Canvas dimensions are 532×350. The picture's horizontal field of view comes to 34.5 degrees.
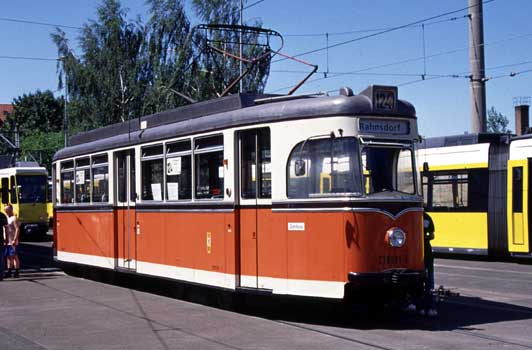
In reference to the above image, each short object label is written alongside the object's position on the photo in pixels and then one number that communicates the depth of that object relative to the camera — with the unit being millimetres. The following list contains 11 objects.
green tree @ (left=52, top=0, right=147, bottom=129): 49250
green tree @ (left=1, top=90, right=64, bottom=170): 80875
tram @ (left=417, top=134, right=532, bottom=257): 22578
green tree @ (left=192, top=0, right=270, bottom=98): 45438
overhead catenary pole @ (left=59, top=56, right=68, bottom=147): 49344
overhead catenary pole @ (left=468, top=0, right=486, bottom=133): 30141
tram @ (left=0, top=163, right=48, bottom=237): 38156
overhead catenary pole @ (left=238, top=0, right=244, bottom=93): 41338
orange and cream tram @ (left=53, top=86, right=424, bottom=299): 11289
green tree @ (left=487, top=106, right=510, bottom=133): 88812
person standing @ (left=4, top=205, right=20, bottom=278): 19859
